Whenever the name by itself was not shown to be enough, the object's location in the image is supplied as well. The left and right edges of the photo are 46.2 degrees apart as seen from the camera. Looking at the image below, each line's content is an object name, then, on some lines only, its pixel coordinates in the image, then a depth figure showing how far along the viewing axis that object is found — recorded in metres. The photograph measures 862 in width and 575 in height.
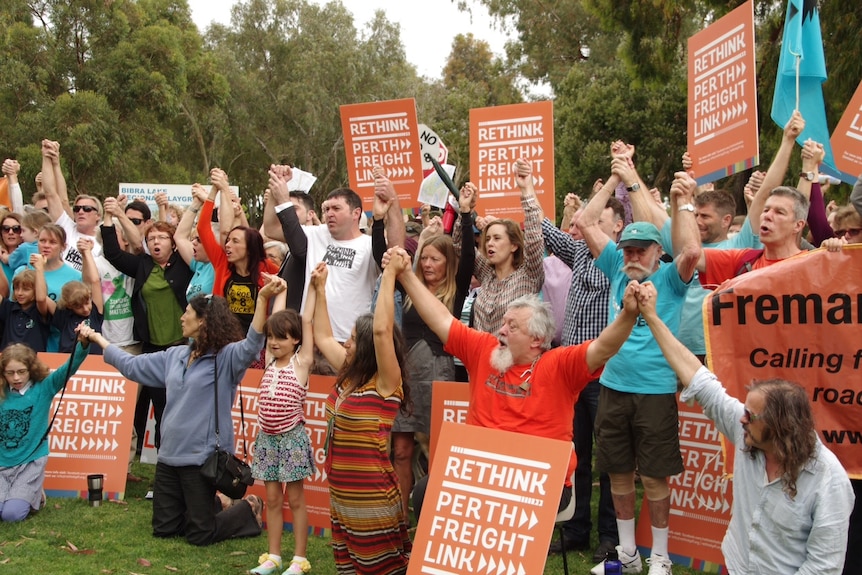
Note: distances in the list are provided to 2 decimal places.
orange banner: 5.09
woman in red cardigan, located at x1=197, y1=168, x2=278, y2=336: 8.27
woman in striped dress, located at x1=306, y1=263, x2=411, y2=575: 5.83
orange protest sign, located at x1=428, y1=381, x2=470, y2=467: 7.09
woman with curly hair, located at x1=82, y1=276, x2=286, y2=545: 7.29
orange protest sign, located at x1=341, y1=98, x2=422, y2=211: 8.87
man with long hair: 4.30
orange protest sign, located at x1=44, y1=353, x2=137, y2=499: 8.53
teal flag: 7.18
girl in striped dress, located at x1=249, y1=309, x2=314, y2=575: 6.68
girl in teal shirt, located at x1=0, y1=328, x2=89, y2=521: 7.94
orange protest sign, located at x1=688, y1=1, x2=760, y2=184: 6.91
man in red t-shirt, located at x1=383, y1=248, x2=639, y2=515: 5.21
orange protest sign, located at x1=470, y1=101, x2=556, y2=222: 8.37
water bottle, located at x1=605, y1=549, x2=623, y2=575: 5.58
